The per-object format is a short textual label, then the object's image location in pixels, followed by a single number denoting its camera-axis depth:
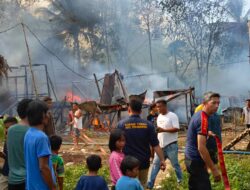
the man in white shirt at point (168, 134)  7.76
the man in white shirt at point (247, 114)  13.48
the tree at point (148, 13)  43.50
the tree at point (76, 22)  43.50
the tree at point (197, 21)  37.06
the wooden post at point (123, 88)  22.02
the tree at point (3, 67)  12.23
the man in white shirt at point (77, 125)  14.20
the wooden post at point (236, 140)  10.46
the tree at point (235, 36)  43.75
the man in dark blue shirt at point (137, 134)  5.67
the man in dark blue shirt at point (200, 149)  5.03
